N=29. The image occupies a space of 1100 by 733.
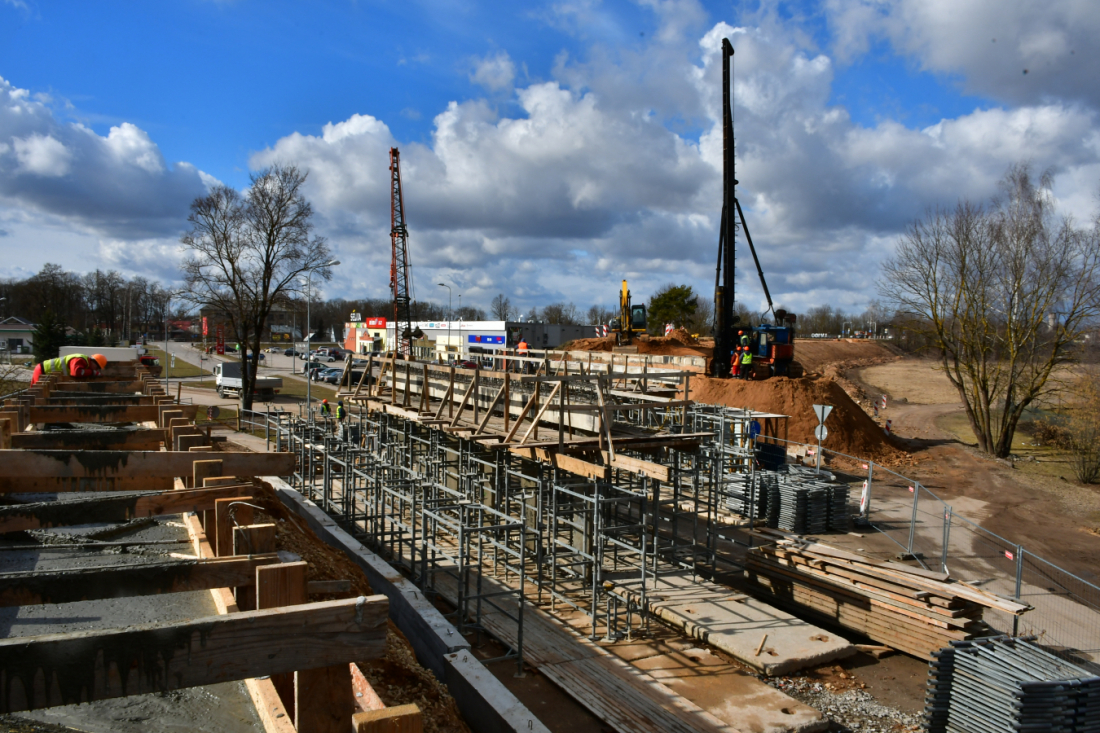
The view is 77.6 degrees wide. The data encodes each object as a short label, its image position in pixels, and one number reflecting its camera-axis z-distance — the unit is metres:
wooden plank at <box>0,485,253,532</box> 3.71
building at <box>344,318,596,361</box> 65.31
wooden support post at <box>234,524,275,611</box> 3.21
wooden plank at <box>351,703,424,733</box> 2.03
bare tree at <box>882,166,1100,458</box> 26.89
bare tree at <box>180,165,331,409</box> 33.34
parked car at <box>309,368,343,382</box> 55.69
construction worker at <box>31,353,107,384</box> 15.28
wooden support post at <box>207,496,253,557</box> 3.62
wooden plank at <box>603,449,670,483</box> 10.41
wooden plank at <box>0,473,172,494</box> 4.71
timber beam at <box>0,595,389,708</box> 1.86
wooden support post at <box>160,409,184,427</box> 7.25
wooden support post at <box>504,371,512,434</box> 12.14
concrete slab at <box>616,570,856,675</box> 10.27
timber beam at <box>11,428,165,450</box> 5.79
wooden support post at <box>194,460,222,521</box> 4.58
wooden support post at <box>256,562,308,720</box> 2.54
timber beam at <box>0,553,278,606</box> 2.57
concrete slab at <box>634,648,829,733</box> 8.48
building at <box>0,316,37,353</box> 79.94
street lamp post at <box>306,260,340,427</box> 33.80
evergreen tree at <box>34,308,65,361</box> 55.25
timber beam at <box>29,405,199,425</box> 8.48
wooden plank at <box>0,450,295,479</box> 4.46
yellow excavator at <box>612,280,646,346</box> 42.94
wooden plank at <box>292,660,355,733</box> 2.35
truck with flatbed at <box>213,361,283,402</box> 43.06
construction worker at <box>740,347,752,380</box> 29.45
